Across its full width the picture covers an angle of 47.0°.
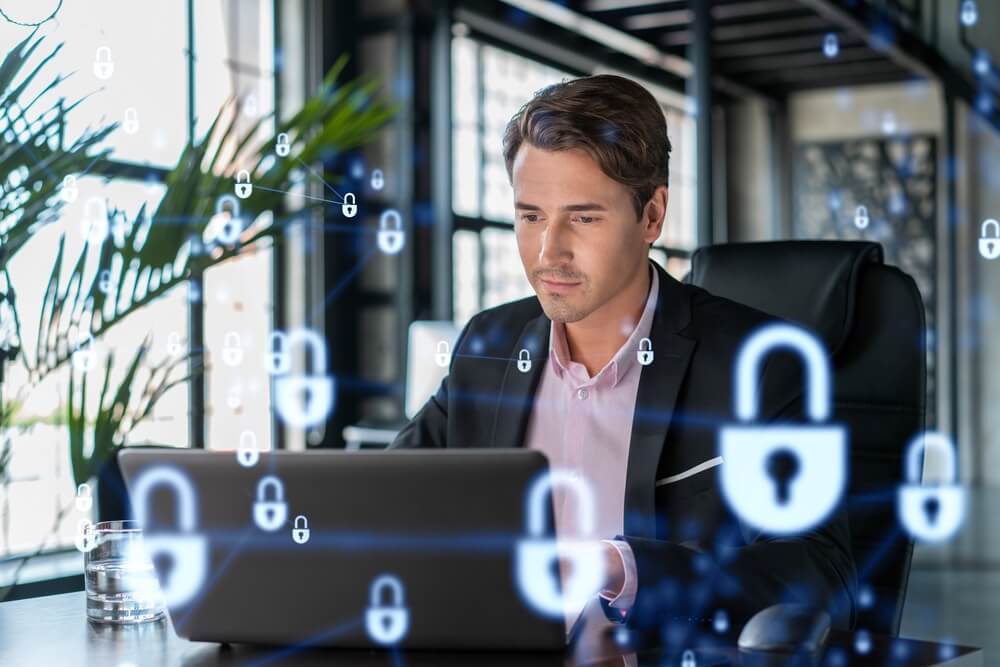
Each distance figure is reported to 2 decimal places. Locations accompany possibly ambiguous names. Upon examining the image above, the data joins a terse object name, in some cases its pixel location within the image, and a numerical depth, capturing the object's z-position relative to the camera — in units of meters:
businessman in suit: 1.33
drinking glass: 1.15
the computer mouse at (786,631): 0.89
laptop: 0.87
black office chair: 1.52
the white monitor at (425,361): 3.44
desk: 0.93
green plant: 1.70
